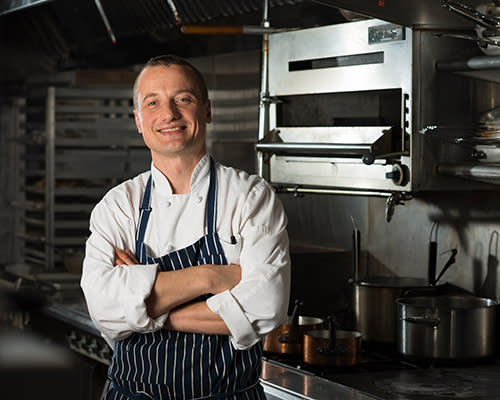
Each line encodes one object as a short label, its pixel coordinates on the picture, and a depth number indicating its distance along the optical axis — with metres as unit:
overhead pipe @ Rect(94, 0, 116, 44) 4.69
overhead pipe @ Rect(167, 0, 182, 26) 4.06
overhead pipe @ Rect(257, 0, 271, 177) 3.14
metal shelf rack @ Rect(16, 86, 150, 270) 4.94
